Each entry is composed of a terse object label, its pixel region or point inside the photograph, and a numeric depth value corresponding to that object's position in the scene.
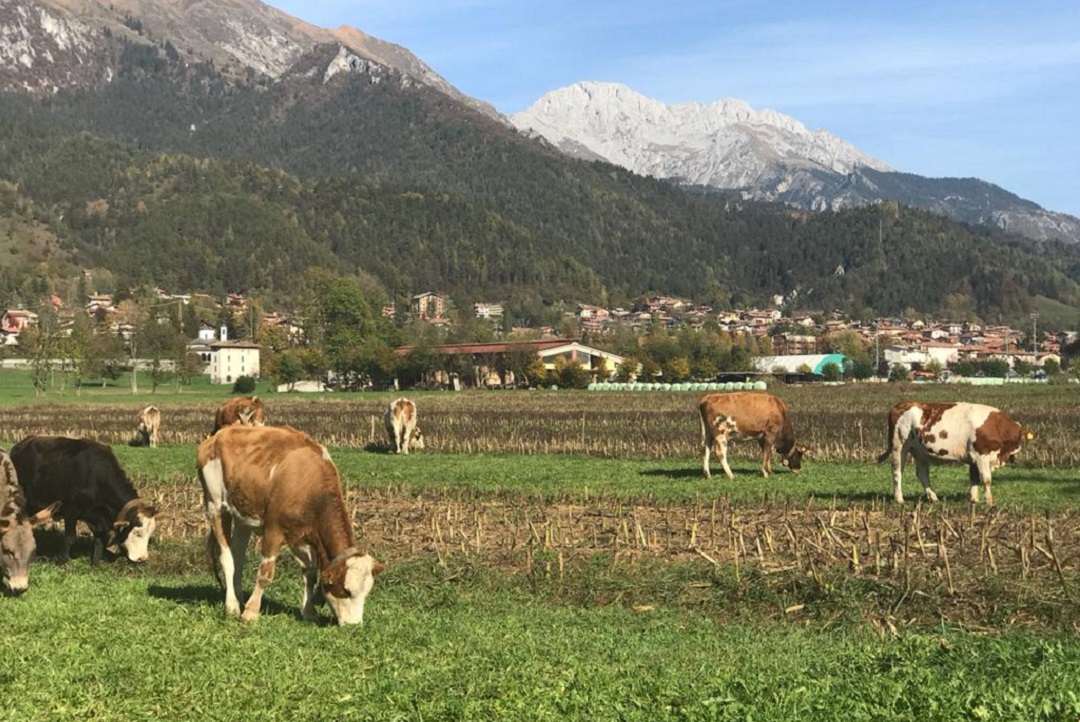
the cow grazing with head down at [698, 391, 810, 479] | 28.58
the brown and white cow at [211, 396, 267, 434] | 35.16
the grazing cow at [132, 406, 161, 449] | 44.44
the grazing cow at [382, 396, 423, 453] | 39.00
